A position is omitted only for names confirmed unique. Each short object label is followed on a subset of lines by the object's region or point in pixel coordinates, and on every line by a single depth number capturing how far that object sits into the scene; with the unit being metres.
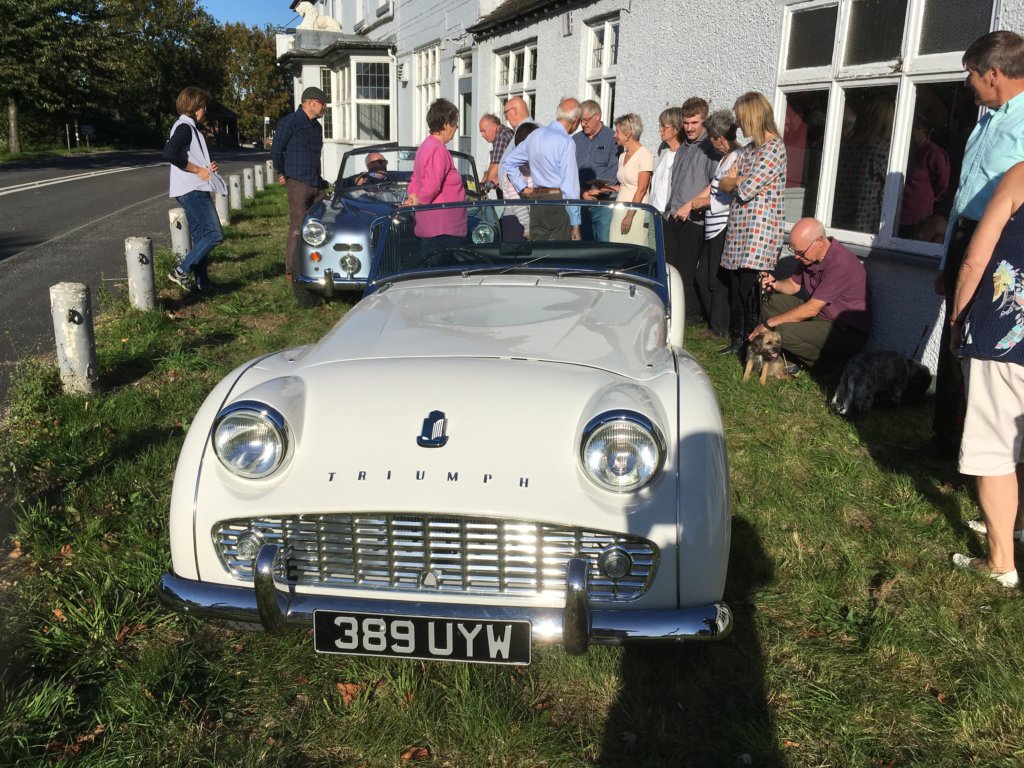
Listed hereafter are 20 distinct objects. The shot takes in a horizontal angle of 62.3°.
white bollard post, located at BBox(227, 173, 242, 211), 15.41
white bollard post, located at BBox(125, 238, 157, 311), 6.95
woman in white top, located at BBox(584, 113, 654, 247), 7.55
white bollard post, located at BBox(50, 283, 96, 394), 5.00
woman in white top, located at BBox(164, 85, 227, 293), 7.31
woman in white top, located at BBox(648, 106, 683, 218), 7.37
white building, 5.70
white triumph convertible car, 2.36
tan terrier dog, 5.84
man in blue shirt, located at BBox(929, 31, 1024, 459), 3.51
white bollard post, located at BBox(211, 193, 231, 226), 13.34
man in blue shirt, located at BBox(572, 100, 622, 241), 8.18
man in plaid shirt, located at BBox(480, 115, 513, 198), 9.58
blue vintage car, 7.52
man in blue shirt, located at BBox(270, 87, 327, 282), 8.48
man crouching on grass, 5.83
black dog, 5.24
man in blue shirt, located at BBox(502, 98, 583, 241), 7.01
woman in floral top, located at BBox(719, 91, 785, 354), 5.86
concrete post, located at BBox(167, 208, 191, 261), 8.58
